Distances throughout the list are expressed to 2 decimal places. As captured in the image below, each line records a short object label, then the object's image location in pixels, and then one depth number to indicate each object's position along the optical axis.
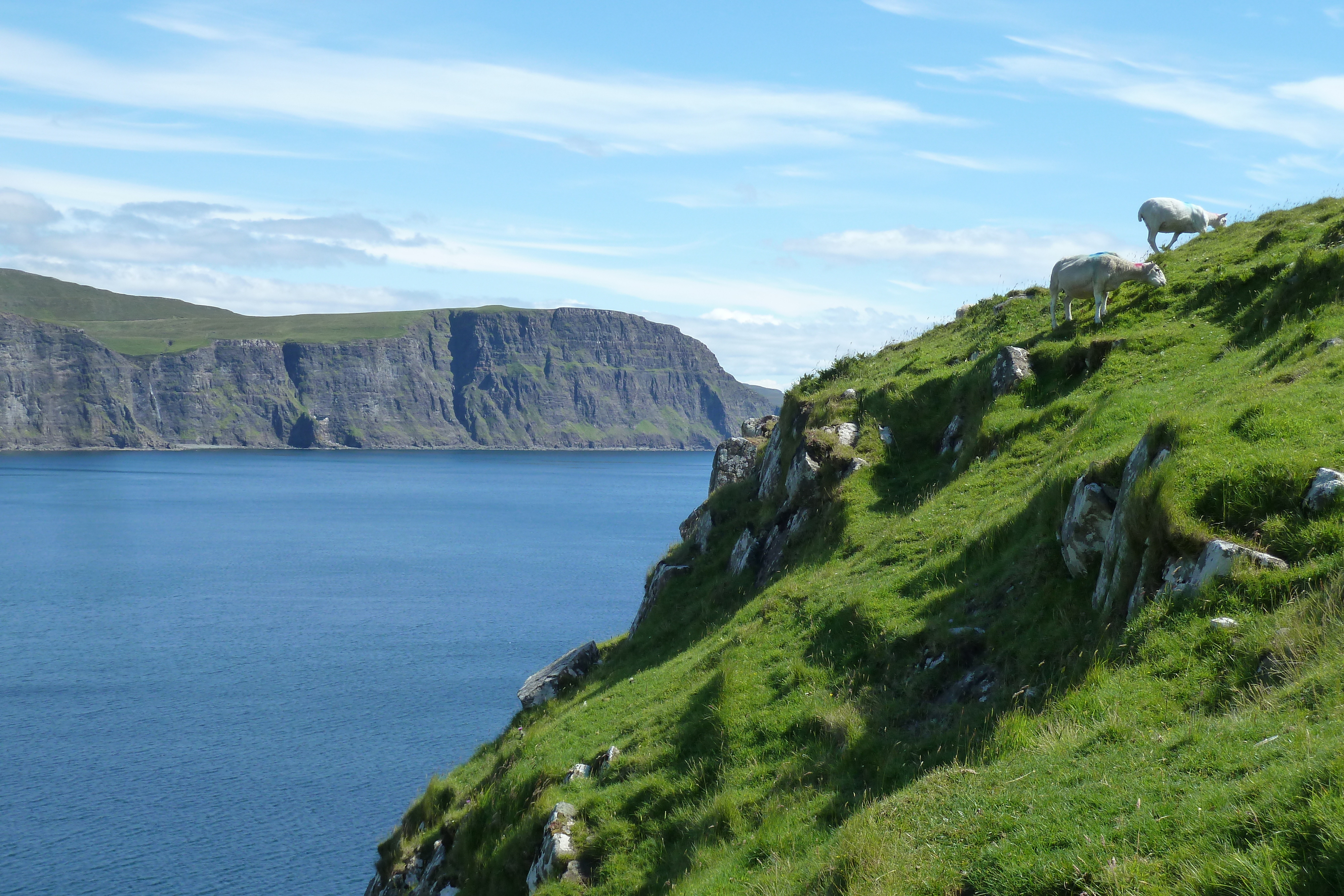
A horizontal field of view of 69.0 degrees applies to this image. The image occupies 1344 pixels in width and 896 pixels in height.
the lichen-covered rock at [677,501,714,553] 36.16
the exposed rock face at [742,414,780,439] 46.44
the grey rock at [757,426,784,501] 33.72
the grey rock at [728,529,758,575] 30.66
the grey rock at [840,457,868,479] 28.36
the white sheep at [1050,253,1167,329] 27.56
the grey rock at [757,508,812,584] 28.56
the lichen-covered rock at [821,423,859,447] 30.00
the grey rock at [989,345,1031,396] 27.00
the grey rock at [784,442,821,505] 29.44
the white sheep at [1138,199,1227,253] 33.34
